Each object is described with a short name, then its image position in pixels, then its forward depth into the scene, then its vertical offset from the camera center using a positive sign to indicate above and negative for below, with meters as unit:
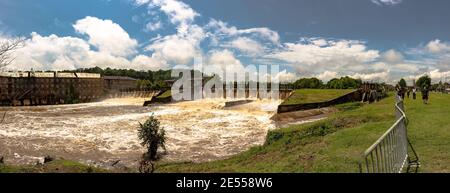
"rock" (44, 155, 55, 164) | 13.89 -2.65
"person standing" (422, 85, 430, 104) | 19.92 -0.36
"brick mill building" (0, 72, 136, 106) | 64.31 +0.25
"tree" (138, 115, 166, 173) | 16.53 -2.18
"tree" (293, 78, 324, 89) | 75.12 +1.18
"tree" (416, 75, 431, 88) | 56.55 +1.38
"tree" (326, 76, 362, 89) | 70.41 +1.10
